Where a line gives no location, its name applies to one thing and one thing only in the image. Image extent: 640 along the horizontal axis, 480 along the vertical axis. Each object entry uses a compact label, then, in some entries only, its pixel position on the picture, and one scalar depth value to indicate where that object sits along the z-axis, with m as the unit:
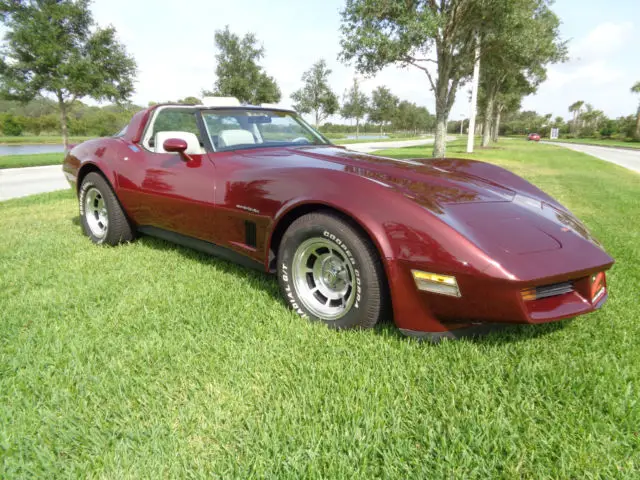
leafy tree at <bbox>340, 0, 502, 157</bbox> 12.94
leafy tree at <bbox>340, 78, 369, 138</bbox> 51.88
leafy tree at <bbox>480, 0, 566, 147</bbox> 13.53
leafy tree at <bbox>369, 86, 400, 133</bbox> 68.88
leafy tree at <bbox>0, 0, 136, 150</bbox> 16.75
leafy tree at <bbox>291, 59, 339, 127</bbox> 39.69
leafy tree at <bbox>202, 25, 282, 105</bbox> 31.31
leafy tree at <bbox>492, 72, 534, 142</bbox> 29.59
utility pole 19.30
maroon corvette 1.87
